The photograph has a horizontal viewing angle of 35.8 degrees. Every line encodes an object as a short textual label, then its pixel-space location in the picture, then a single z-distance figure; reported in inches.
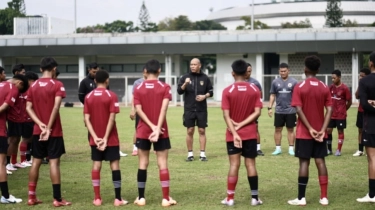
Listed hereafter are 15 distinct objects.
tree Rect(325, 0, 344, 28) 3801.7
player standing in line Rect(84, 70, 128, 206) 364.2
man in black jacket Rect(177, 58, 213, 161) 564.7
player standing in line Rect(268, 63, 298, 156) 606.2
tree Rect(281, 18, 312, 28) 4004.4
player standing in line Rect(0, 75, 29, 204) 372.2
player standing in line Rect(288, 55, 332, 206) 362.0
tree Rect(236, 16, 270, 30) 3902.8
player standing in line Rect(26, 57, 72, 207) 363.6
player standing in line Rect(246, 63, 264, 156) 549.8
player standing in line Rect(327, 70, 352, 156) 588.7
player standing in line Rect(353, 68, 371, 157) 507.5
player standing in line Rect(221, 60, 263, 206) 361.4
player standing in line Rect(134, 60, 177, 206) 363.4
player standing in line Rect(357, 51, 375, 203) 367.9
